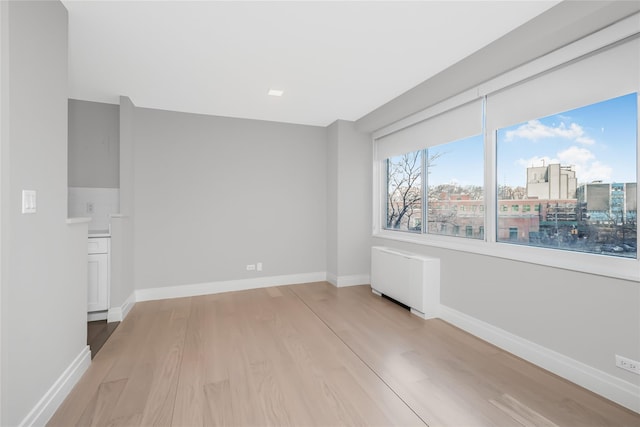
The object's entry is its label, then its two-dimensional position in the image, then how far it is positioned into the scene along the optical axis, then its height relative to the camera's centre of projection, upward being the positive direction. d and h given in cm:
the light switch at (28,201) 149 +6
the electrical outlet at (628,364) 172 -96
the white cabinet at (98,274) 310 -69
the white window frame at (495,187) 182 +25
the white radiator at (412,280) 322 -83
